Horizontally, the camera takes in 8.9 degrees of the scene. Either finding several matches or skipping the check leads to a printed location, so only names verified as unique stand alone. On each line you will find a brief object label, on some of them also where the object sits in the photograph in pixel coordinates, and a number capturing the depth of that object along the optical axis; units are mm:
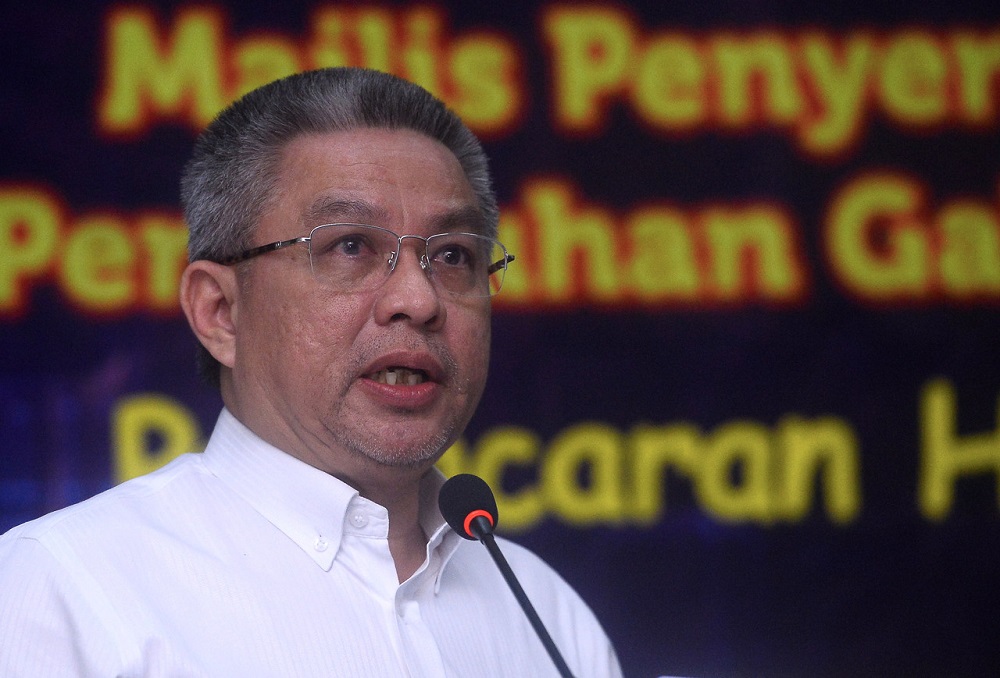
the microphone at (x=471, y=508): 3555
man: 3532
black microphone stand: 3475
